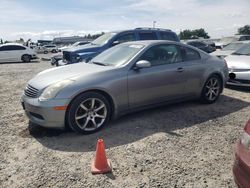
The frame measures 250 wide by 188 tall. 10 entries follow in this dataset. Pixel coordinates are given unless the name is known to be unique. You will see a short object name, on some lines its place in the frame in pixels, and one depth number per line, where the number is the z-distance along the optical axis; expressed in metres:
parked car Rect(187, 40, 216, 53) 16.52
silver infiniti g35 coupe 3.16
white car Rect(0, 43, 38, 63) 14.87
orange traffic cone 2.44
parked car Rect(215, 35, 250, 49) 17.18
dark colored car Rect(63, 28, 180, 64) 6.47
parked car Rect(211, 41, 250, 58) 8.28
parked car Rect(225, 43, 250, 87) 5.55
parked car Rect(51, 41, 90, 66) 10.67
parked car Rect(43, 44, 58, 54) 29.61
